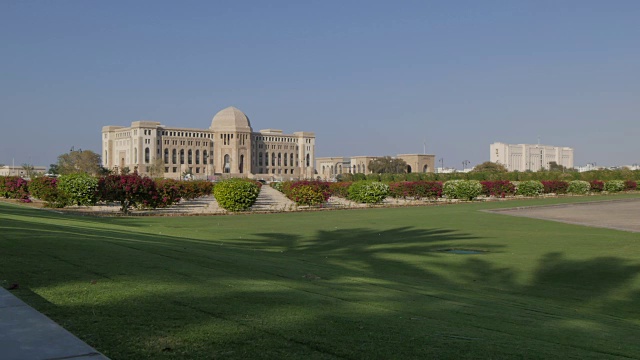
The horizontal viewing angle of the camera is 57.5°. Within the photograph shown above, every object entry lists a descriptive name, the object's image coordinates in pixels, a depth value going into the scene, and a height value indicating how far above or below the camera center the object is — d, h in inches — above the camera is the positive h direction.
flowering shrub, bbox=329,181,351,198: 1776.3 -1.9
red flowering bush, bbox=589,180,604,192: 2294.5 +4.2
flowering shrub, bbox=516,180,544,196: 2006.6 -4.5
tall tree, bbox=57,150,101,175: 3397.9 +186.3
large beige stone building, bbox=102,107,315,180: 5841.5 +442.2
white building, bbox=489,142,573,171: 7485.2 +420.2
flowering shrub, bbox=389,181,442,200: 1728.6 -4.2
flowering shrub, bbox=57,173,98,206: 1125.7 +5.4
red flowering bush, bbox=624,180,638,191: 2466.4 +3.5
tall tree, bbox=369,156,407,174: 5615.2 +222.6
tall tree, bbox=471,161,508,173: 4835.6 +177.8
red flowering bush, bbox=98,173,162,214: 1095.6 +0.8
